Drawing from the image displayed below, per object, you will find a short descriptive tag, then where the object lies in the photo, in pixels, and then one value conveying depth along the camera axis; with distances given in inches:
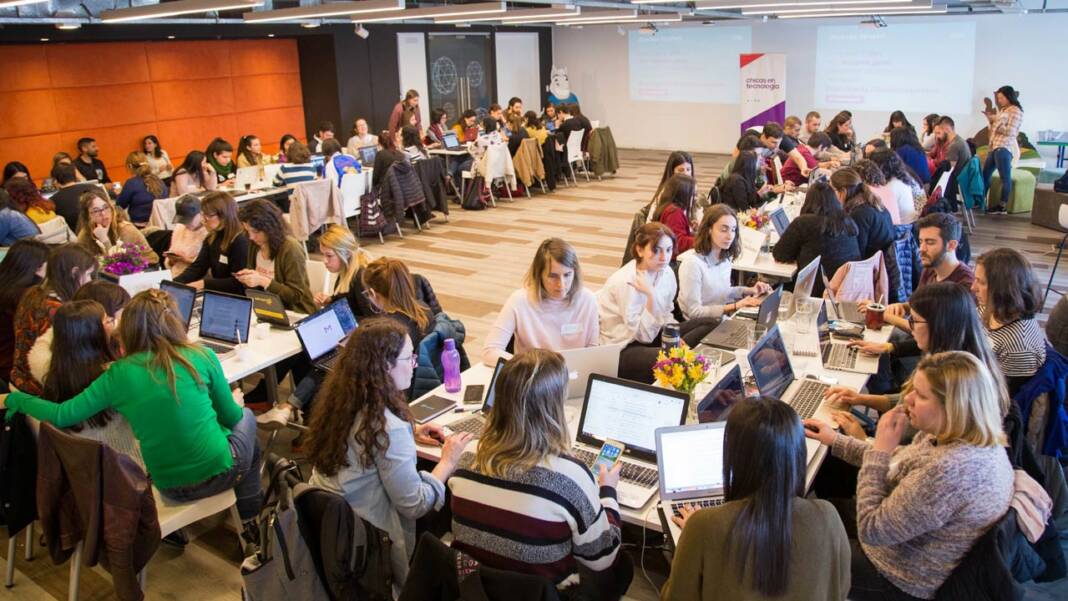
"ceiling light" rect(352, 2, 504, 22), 361.1
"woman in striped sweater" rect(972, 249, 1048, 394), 135.0
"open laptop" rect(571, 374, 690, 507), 117.6
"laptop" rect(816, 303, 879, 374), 153.8
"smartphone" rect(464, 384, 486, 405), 141.7
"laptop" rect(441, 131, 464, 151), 471.8
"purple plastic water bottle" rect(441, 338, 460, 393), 145.9
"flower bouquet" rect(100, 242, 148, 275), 201.5
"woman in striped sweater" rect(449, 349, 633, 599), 93.8
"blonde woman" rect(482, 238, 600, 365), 154.9
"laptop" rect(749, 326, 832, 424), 132.7
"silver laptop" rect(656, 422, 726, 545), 107.6
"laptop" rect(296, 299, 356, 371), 163.8
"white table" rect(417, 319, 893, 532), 110.4
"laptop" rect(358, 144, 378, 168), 415.5
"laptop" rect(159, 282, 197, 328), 178.9
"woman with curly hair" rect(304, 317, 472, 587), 108.0
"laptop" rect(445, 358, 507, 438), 132.9
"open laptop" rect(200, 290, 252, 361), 172.4
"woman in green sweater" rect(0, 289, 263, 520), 124.9
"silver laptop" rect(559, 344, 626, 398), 132.9
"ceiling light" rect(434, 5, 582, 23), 454.6
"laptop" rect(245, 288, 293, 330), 183.2
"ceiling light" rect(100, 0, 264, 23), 284.0
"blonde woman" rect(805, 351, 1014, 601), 94.3
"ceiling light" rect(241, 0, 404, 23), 311.7
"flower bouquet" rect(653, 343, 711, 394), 129.4
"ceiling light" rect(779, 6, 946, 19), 453.4
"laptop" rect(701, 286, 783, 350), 158.4
